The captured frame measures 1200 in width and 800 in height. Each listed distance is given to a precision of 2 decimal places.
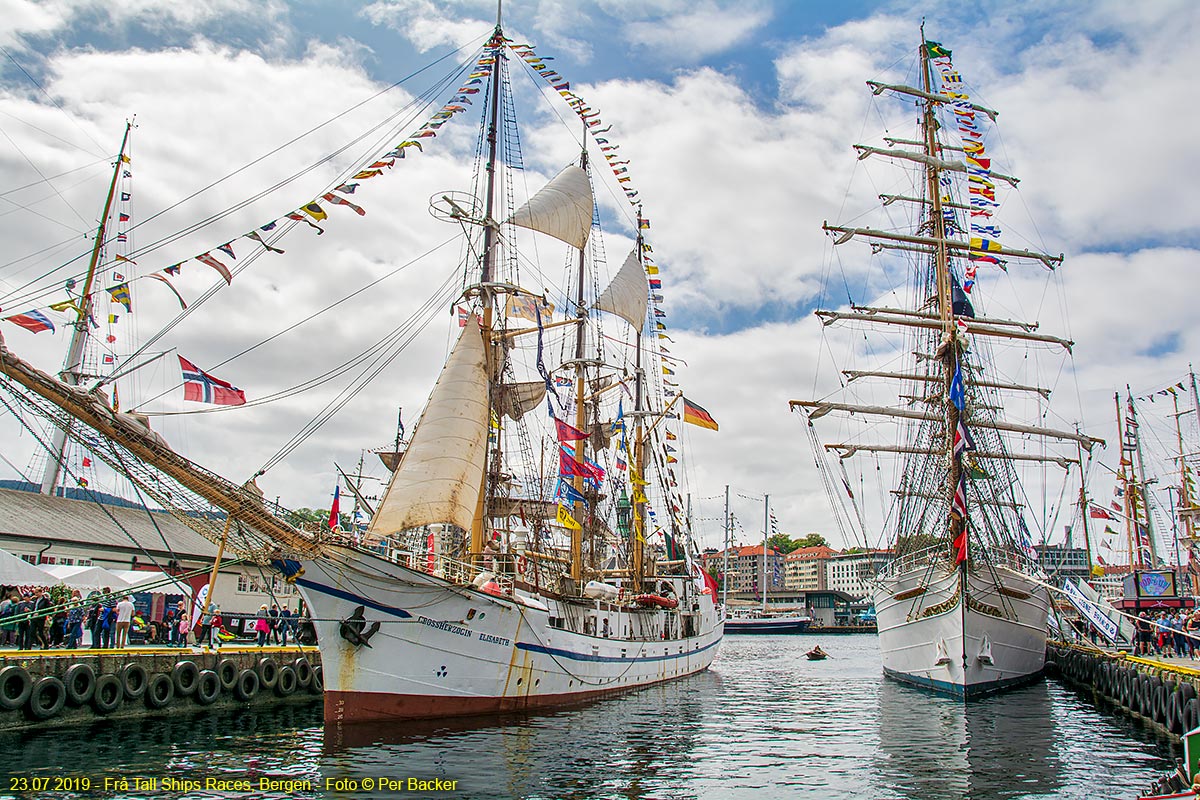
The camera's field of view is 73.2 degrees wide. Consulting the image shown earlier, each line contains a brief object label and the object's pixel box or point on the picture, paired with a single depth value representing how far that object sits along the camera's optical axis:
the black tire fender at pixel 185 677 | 23.05
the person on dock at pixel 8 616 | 22.11
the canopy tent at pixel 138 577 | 26.74
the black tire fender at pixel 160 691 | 22.09
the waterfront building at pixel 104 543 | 32.22
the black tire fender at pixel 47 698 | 19.09
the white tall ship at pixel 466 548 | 19.59
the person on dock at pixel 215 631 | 26.25
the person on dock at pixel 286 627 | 28.92
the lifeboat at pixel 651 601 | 37.31
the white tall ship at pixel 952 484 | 28.89
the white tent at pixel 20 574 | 22.42
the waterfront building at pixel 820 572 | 195.21
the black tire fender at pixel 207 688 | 23.44
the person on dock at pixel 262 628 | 29.27
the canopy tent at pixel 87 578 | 24.62
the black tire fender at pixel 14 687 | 18.59
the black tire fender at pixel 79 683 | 20.05
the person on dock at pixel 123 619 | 23.77
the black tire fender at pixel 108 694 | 20.64
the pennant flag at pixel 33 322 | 15.71
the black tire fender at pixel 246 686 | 24.80
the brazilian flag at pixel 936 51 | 42.22
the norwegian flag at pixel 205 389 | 17.20
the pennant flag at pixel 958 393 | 27.94
